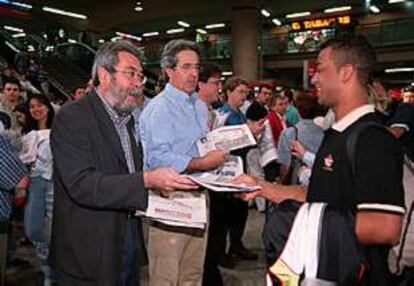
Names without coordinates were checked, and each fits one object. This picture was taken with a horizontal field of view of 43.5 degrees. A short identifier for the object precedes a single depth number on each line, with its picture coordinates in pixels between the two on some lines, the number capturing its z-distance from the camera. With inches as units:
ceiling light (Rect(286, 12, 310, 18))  1023.5
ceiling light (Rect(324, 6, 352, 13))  964.4
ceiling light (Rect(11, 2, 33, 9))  904.8
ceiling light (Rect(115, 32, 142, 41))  1228.4
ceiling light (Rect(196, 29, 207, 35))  1204.5
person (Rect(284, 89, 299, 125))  281.9
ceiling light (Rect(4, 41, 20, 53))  626.9
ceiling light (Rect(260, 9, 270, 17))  978.4
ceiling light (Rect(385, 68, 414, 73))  997.6
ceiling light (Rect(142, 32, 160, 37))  1255.8
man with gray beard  89.0
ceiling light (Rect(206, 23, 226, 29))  1139.9
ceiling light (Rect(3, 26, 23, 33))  1234.6
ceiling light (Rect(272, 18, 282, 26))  1108.5
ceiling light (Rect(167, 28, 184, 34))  1218.6
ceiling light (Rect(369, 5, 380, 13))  970.1
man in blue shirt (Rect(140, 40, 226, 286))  119.4
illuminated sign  996.6
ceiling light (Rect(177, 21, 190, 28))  1160.9
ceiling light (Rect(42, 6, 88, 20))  1063.7
